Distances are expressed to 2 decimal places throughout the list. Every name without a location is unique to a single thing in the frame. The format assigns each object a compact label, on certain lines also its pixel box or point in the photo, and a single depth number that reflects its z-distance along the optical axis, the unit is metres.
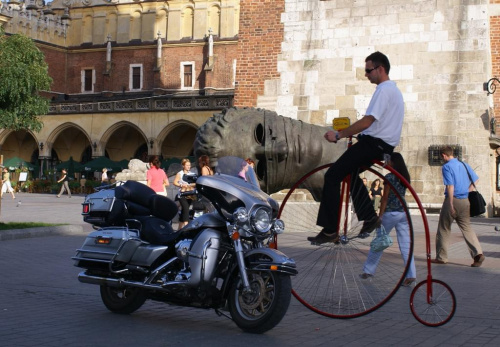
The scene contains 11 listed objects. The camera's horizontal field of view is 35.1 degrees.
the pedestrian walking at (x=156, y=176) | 15.07
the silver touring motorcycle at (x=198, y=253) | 5.73
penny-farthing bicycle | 6.18
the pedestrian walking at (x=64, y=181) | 41.41
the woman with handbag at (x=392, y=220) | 6.20
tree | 25.88
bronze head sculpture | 13.43
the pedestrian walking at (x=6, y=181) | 36.09
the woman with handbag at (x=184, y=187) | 13.71
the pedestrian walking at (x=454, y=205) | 10.94
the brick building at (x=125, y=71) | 58.19
